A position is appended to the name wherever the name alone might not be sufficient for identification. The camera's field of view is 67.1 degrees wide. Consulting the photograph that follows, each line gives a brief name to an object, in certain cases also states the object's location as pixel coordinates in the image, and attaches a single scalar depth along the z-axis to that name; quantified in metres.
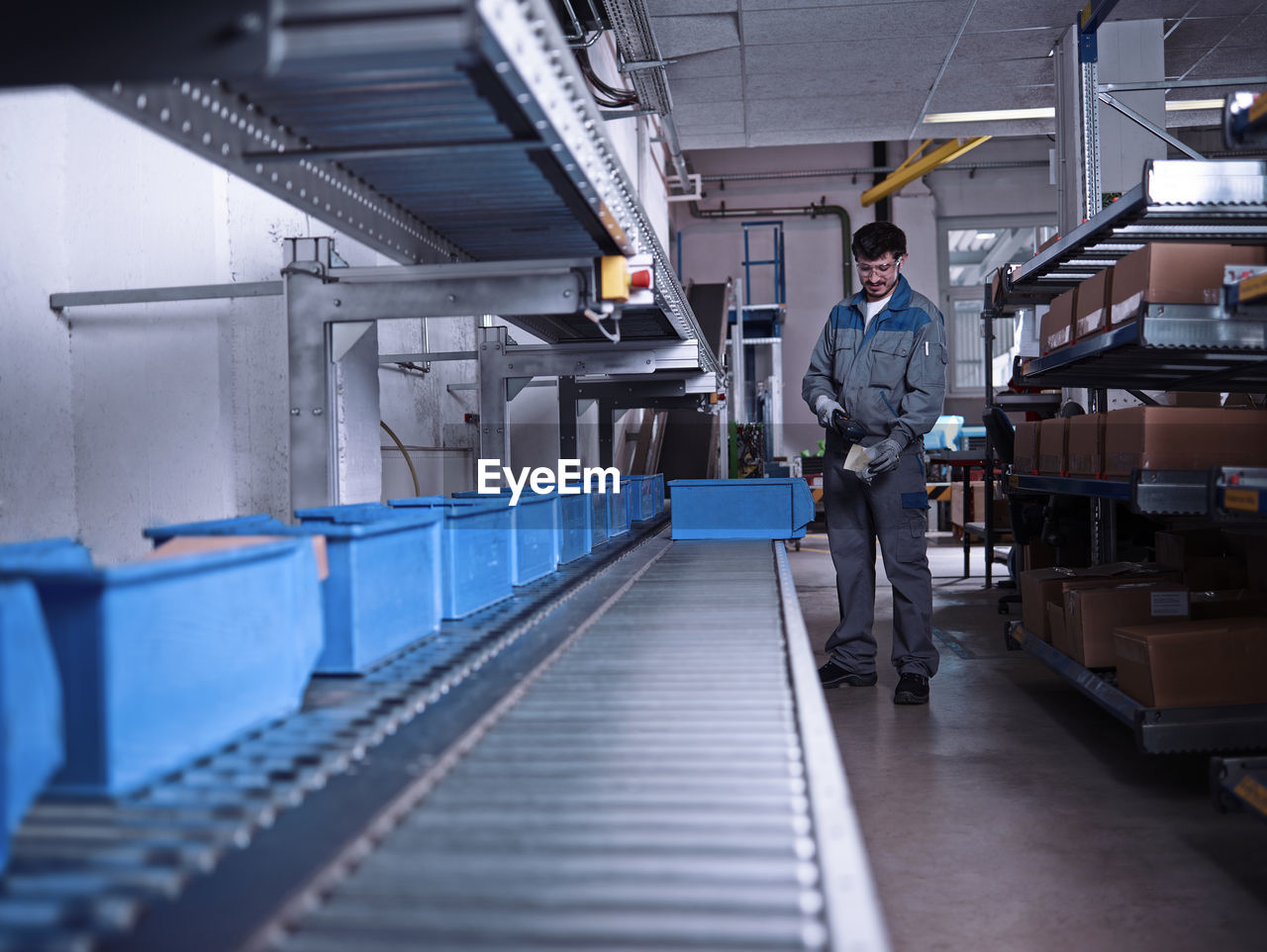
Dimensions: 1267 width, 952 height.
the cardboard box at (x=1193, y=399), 4.38
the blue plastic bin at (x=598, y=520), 3.14
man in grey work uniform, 3.31
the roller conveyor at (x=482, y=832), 0.71
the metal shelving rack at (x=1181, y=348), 2.45
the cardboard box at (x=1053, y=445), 3.54
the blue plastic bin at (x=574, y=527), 2.69
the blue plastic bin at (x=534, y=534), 2.18
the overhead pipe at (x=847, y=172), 12.08
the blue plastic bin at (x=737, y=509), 3.57
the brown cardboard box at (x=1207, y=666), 2.58
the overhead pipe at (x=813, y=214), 12.48
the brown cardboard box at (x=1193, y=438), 2.65
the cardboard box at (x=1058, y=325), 3.32
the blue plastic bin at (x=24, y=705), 0.75
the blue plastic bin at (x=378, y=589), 1.30
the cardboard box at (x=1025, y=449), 3.97
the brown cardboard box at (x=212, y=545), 1.28
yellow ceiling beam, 9.96
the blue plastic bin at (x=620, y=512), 3.57
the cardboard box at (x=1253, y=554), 3.05
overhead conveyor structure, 0.96
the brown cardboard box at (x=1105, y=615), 3.06
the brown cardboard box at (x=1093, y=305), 2.91
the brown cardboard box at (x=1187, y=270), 2.51
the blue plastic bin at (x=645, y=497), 4.35
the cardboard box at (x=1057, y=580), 3.38
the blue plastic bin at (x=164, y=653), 0.84
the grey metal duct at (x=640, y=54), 5.20
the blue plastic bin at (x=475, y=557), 1.76
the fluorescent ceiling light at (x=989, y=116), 7.45
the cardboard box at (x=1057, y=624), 3.39
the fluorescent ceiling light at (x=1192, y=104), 7.32
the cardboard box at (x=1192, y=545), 3.40
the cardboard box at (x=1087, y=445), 3.10
